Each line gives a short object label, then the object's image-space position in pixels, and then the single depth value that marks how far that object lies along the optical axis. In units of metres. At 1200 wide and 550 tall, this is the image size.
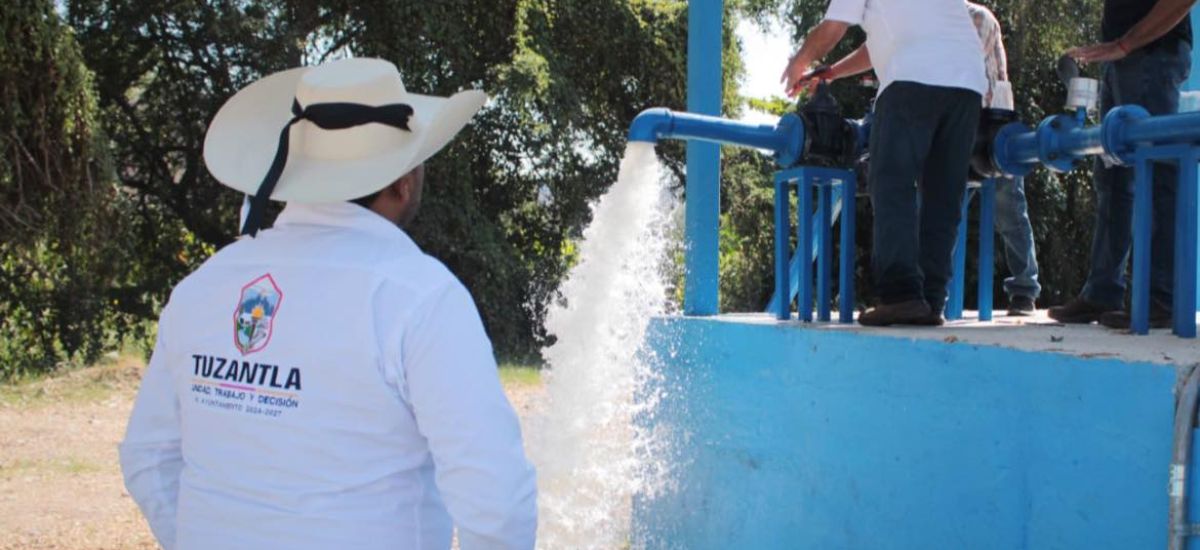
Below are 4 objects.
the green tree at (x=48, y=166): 8.94
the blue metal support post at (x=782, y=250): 3.53
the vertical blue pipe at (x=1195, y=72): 4.96
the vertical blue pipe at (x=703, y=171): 4.03
